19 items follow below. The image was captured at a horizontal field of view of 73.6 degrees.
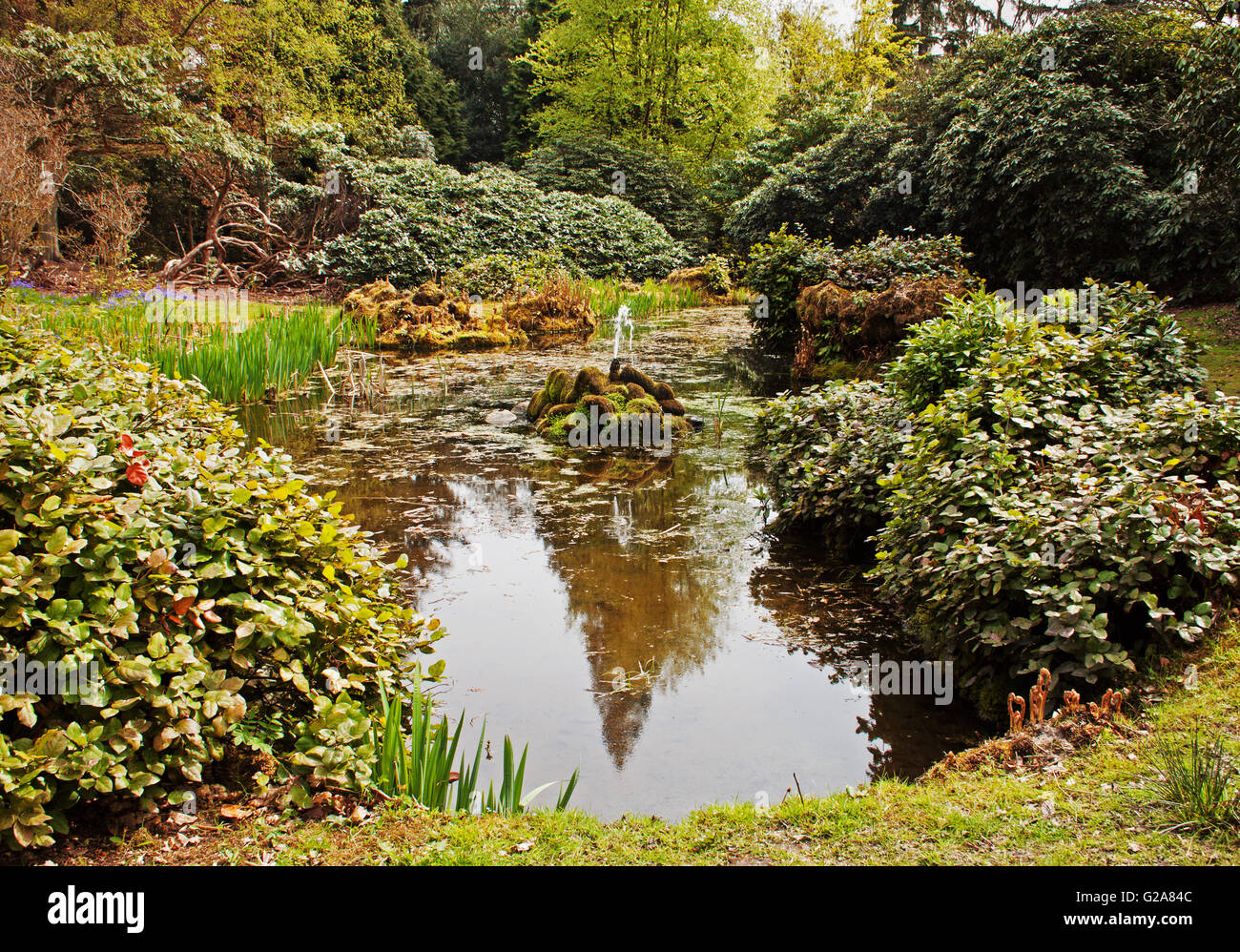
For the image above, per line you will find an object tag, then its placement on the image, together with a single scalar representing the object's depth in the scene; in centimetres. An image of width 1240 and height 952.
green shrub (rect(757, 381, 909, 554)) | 518
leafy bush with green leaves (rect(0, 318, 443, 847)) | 219
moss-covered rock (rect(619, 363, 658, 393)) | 938
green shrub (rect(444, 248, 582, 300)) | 1700
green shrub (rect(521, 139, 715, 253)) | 2477
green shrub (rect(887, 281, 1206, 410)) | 488
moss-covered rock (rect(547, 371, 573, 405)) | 937
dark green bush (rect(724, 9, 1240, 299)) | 1034
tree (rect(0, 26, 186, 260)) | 1435
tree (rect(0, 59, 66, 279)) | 1170
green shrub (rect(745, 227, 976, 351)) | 1066
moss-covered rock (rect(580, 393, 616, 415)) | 866
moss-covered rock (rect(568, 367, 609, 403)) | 903
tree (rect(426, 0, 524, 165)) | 3534
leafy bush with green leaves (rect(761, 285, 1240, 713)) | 321
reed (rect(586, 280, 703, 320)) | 1816
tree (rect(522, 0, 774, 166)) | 2827
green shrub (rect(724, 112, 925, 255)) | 1537
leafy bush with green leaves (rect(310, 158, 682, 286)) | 1720
